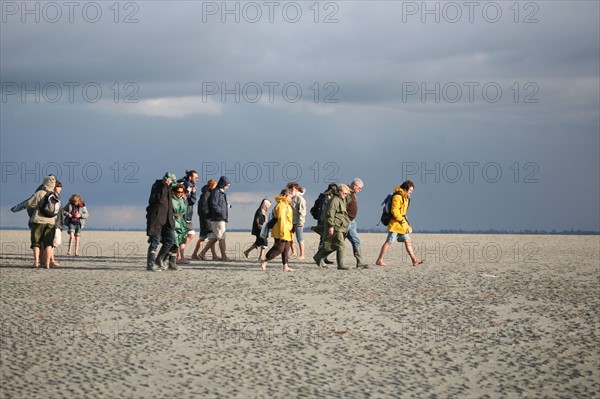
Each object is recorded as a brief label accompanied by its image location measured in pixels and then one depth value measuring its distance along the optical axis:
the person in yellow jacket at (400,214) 18.91
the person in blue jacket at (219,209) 19.81
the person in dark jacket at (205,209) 20.02
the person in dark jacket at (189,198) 19.14
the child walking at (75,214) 22.75
